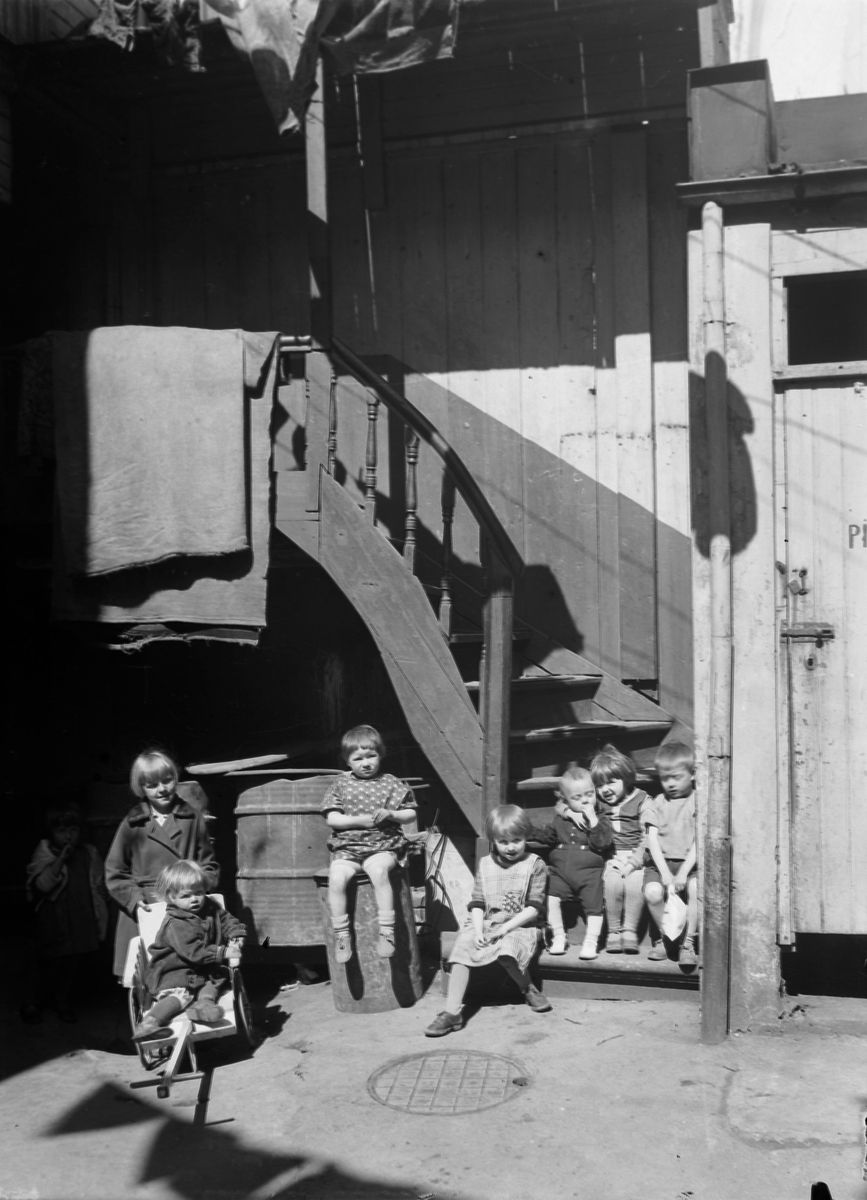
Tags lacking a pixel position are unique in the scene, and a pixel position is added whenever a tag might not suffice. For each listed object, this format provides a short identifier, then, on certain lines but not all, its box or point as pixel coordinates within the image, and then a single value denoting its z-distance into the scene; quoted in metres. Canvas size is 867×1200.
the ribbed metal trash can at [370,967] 5.73
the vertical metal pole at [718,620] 5.16
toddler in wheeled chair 4.99
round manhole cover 4.55
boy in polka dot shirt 5.68
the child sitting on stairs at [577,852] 5.77
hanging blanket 6.01
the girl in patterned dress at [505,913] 5.43
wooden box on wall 5.28
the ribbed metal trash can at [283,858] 6.14
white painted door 5.26
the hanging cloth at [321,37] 6.09
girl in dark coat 5.67
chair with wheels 4.83
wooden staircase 6.00
